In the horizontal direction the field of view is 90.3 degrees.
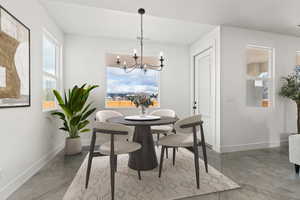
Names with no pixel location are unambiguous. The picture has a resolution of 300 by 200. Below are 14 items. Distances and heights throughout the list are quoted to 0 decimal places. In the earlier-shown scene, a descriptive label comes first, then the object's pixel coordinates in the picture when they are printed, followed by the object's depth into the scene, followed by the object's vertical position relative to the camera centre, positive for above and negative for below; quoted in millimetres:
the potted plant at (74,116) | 2793 -313
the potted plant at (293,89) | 3188 +223
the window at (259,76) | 3406 +547
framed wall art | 1584 +458
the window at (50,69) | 2779 +639
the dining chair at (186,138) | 1862 -543
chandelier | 2293 +1422
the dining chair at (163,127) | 2840 -555
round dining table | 2232 -785
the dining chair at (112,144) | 1635 -528
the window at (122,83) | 3797 +434
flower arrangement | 2291 -3
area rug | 1693 -1078
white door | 3512 +266
